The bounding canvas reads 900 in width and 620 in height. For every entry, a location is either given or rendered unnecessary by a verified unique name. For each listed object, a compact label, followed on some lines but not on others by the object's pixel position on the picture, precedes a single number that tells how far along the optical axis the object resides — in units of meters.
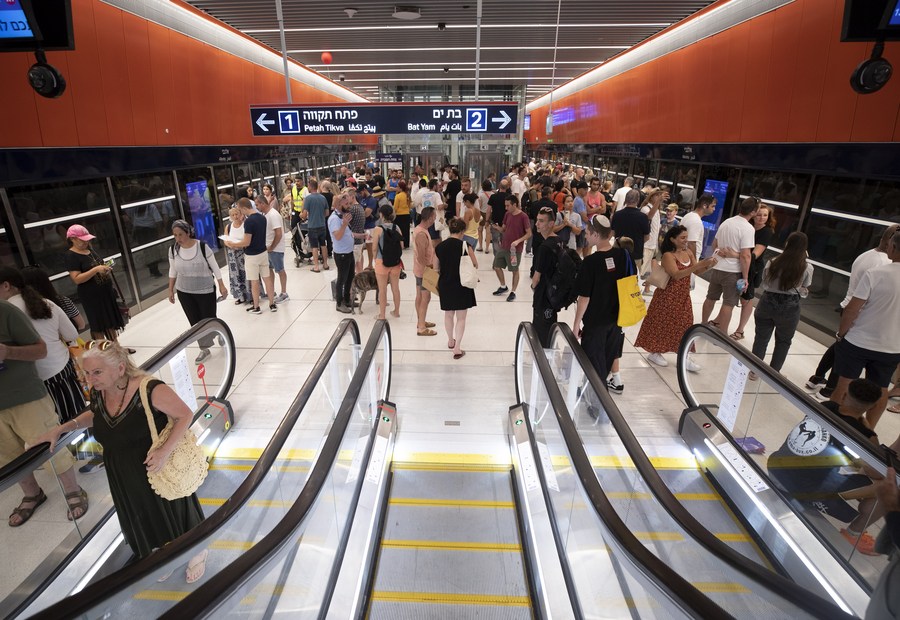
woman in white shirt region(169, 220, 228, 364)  5.32
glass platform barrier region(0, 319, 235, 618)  2.58
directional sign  6.62
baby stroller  10.15
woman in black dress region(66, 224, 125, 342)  4.91
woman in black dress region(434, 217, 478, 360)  5.44
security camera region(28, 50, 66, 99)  3.92
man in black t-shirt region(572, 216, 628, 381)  4.35
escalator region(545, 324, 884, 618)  2.26
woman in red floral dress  5.01
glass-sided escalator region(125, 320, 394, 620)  1.70
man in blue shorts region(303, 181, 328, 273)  8.69
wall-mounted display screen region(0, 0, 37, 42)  3.42
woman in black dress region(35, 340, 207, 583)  2.42
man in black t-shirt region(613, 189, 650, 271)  7.00
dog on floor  7.20
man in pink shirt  7.74
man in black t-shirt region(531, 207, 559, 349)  4.86
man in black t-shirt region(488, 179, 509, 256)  9.33
